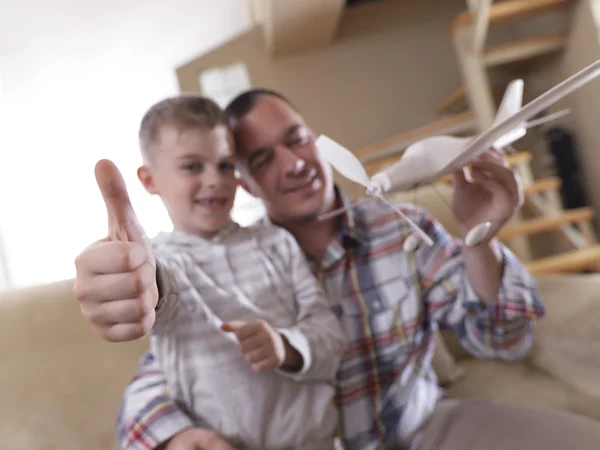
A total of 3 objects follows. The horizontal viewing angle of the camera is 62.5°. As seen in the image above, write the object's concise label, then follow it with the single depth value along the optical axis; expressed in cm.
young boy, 49
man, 53
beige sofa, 75
